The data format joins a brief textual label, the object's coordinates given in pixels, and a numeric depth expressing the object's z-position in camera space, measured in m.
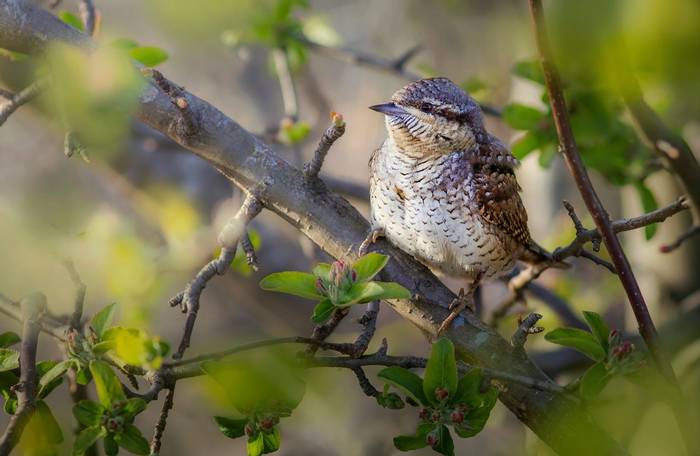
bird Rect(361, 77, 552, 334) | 4.76
